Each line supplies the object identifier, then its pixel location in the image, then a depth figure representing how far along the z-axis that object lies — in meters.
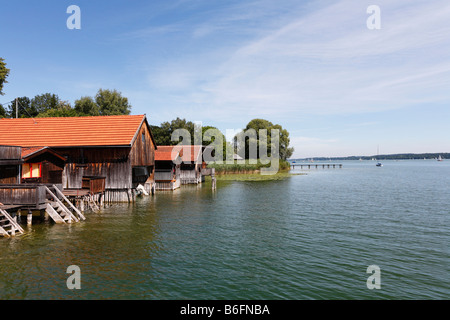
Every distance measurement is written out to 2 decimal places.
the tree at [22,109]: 75.07
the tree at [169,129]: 85.72
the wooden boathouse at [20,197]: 17.70
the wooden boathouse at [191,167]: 48.25
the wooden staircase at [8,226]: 16.45
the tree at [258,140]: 91.44
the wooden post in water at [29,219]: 19.25
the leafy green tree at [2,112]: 64.24
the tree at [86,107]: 76.12
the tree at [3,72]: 43.04
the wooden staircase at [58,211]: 19.73
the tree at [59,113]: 58.66
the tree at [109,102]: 81.56
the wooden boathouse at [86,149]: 26.72
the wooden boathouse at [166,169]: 41.00
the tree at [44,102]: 84.44
